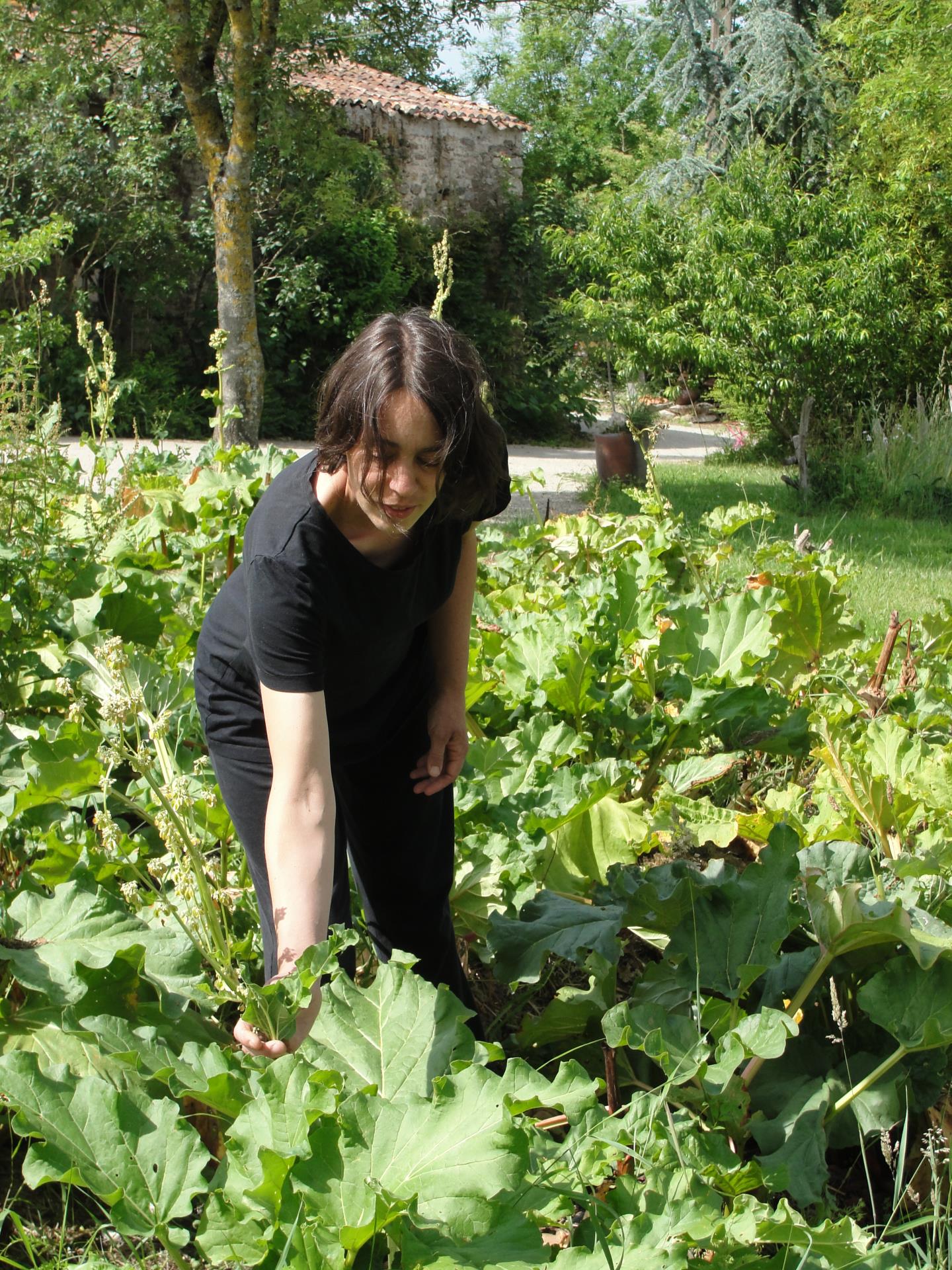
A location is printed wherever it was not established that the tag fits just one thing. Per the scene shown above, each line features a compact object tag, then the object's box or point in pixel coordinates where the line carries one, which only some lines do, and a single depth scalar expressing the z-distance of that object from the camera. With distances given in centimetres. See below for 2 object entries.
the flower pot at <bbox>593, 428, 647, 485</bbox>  1200
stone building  1928
